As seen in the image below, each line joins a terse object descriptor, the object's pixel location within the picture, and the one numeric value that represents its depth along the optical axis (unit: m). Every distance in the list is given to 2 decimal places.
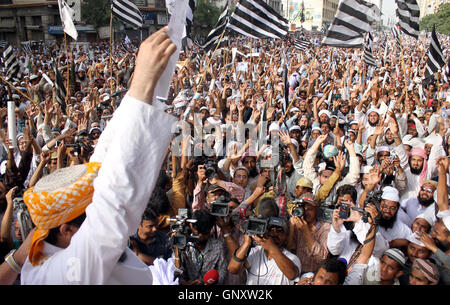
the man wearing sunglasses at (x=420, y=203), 4.12
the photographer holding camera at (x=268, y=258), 2.60
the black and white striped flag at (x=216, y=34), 7.92
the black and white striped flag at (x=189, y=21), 6.50
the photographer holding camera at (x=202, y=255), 2.86
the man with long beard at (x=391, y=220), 3.56
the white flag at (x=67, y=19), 7.97
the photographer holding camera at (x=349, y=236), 3.05
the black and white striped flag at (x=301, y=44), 13.24
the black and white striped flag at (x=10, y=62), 9.41
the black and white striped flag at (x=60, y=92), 7.72
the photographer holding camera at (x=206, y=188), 3.61
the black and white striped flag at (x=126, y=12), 8.27
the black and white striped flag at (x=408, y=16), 9.01
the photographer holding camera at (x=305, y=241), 3.13
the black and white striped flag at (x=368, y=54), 10.57
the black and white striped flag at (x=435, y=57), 8.85
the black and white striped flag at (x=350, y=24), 6.17
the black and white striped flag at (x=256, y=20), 6.94
